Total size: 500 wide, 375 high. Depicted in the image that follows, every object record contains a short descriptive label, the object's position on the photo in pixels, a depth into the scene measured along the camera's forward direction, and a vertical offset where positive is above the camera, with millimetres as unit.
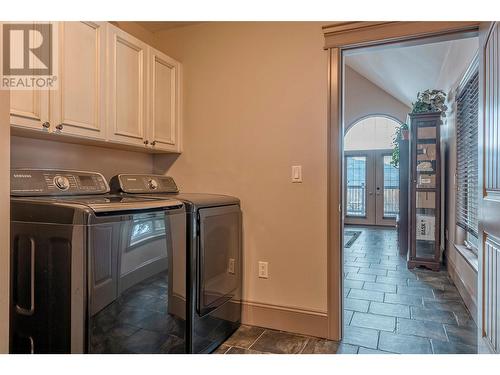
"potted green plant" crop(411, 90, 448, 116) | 4270 +1076
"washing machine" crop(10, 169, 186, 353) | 1358 -395
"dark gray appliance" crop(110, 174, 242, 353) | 1977 -494
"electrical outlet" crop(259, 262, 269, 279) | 2480 -653
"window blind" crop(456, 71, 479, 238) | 2924 +289
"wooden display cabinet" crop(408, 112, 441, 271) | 4211 -84
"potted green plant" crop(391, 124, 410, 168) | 5000 +800
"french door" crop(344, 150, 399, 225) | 8047 -88
